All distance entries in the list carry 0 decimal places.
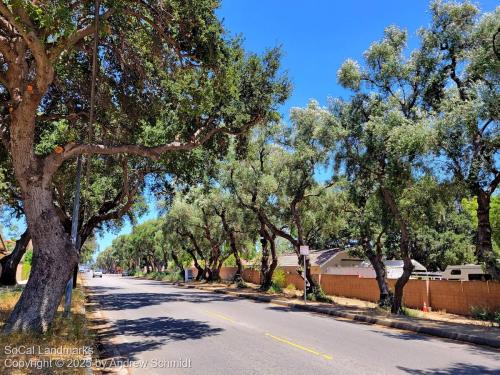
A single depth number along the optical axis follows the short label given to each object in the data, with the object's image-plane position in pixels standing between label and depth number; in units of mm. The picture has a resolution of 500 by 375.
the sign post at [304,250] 24281
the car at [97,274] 78125
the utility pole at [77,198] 10435
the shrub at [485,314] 16516
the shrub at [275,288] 33062
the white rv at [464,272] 29156
